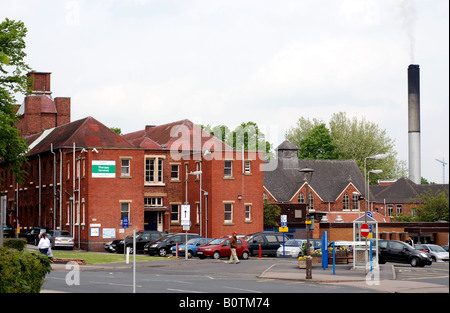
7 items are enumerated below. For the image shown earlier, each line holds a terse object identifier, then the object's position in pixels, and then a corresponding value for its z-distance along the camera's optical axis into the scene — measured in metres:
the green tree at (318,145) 122.12
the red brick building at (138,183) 62.47
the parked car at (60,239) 58.89
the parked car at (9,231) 69.06
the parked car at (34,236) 63.11
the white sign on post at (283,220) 57.28
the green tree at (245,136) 111.19
